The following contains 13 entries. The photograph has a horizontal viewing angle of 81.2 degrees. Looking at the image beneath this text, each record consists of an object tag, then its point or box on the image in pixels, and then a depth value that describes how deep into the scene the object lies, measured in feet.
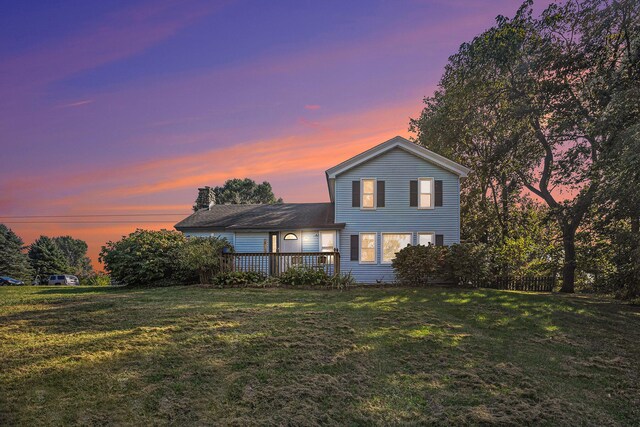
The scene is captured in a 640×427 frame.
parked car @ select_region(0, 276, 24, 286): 118.42
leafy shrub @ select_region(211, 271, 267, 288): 54.39
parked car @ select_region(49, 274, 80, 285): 124.88
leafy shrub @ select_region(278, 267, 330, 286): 54.19
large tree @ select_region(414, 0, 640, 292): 48.37
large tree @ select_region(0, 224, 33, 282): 158.10
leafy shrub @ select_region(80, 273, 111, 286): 116.06
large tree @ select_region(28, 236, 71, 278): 176.45
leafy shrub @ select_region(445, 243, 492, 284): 56.54
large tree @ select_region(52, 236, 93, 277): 304.95
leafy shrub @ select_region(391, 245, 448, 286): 56.34
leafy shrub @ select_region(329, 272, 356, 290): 53.41
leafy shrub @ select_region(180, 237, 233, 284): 56.59
